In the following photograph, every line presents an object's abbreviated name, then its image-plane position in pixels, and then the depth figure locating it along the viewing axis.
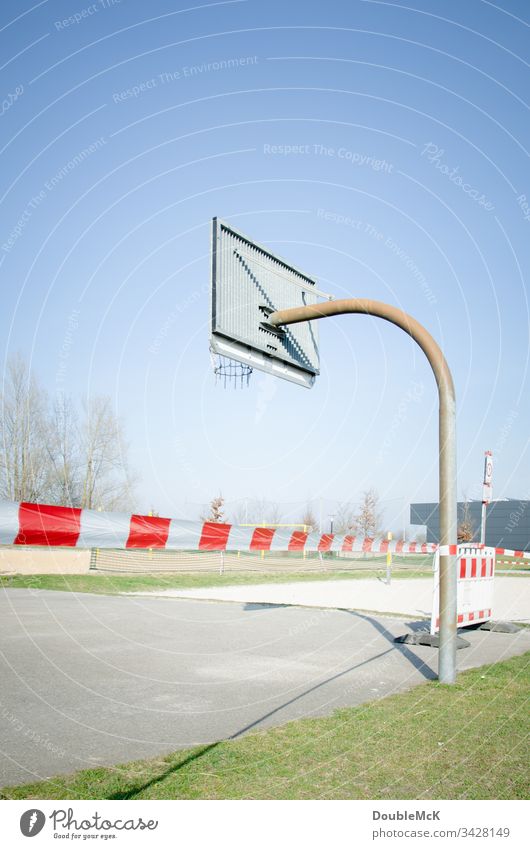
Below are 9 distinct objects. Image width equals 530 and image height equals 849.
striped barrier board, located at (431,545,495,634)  9.67
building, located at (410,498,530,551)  75.38
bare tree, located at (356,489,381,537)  64.25
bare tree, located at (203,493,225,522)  43.09
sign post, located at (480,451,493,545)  13.19
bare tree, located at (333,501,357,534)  69.31
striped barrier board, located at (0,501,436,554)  6.29
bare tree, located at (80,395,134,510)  22.28
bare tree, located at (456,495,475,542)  65.84
